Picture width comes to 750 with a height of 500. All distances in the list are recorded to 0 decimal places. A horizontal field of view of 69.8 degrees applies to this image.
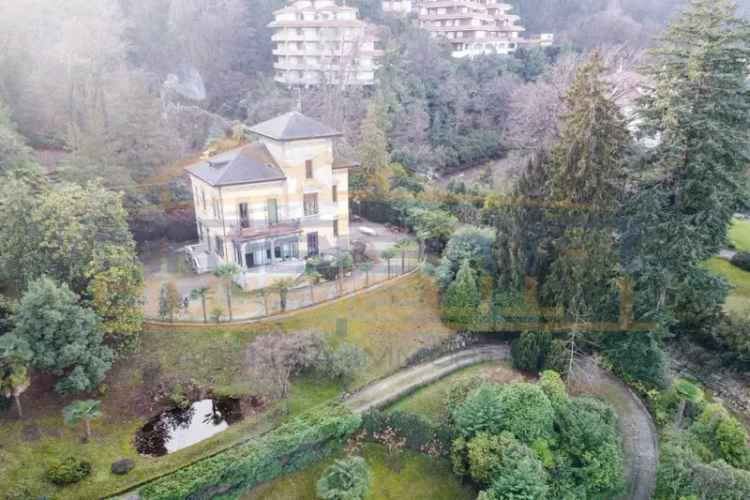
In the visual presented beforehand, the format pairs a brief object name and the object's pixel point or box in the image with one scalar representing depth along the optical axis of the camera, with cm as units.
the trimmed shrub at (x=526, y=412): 1998
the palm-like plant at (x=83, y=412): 1938
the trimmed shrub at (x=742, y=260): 3419
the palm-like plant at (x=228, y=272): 2655
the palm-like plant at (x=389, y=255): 3046
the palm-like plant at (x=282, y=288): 2688
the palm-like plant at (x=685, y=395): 2277
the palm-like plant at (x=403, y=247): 3198
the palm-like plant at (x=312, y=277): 2884
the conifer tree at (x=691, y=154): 2397
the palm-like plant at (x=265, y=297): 2688
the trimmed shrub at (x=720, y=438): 2033
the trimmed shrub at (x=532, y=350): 2575
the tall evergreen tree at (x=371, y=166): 4056
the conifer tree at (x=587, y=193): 2448
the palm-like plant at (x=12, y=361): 1942
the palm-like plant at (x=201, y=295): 2554
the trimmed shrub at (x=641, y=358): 2534
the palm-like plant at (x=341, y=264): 2909
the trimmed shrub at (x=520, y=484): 1794
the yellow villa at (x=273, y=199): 2953
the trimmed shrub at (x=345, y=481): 1797
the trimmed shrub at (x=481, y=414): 2008
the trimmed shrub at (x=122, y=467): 1877
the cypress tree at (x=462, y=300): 2745
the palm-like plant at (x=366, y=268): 2988
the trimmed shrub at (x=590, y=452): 1970
